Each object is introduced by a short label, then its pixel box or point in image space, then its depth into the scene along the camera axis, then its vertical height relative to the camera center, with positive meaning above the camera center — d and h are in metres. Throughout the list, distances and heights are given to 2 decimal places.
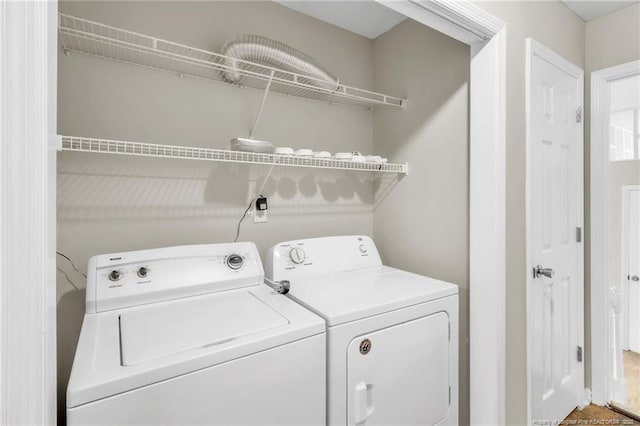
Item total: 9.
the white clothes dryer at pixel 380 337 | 1.18 -0.52
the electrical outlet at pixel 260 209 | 1.88 +0.02
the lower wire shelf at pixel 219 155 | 1.27 +0.28
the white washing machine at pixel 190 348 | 0.82 -0.41
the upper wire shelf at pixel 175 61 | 1.35 +0.75
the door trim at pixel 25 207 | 0.54 +0.01
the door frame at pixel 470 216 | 0.55 -0.01
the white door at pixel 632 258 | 3.16 -0.51
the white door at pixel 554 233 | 1.71 -0.14
